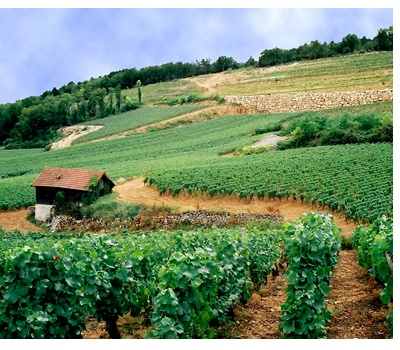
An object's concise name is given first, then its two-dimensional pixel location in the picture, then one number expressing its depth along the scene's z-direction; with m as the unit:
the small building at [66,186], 22.98
